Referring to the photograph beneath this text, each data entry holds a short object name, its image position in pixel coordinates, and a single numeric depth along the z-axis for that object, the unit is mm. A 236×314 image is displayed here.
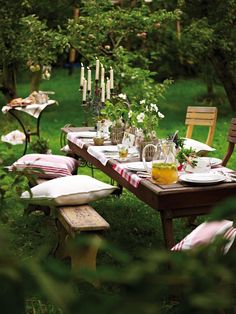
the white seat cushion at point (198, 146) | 5211
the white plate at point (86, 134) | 5691
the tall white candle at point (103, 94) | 5540
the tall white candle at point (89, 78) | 5705
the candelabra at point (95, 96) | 5703
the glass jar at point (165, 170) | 3715
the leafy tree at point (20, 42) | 9625
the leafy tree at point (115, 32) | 8945
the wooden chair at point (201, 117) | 5926
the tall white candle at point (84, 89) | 5699
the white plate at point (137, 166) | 4074
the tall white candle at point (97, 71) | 5702
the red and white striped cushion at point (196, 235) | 2944
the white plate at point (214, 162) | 4293
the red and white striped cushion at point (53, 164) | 5184
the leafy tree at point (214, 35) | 10602
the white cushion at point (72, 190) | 4074
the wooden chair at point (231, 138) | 5177
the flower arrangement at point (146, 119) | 4598
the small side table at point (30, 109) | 7998
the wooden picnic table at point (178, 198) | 3561
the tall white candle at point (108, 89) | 5672
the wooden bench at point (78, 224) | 3512
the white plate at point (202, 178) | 3670
